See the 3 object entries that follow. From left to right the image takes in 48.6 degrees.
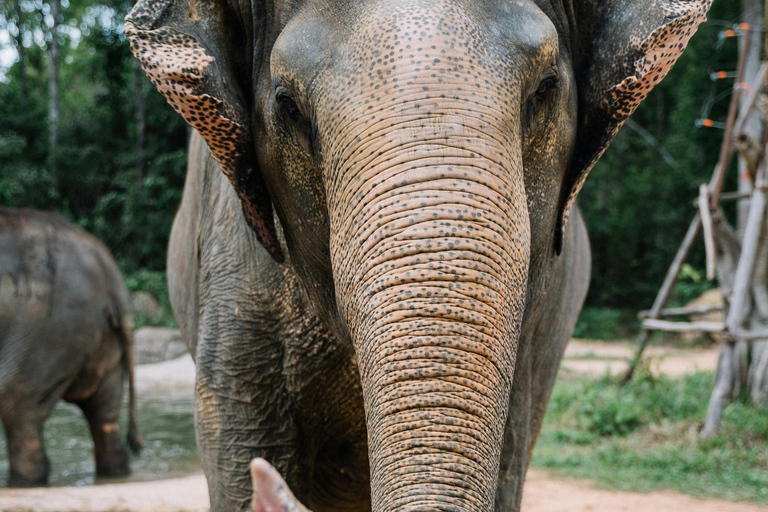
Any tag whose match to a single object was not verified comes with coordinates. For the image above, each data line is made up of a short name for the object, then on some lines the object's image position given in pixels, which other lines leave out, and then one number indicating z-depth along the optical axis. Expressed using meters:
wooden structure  7.37
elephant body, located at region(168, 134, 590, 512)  2.36
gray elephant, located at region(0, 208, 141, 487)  7.24
